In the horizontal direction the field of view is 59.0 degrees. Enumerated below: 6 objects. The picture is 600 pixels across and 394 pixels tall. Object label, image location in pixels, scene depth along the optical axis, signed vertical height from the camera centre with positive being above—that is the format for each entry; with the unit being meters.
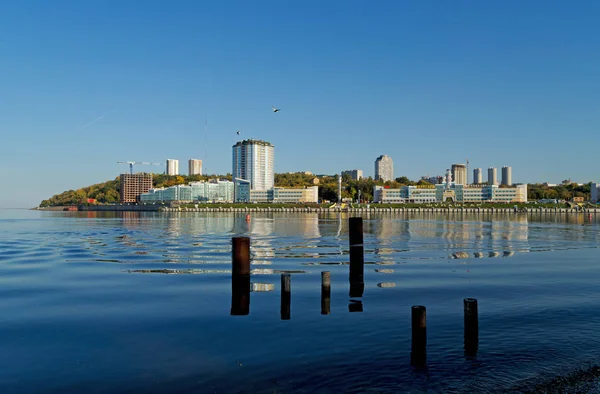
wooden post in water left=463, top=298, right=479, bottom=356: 12.51 -3.09
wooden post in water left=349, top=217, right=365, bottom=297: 21.22 -2.10
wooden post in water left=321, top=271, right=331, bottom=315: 16.98 -2.97
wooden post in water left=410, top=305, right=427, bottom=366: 11.95 -3.03
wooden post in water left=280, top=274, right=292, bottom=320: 16.30 -2.93
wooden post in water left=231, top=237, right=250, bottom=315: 17.14 -2.40
